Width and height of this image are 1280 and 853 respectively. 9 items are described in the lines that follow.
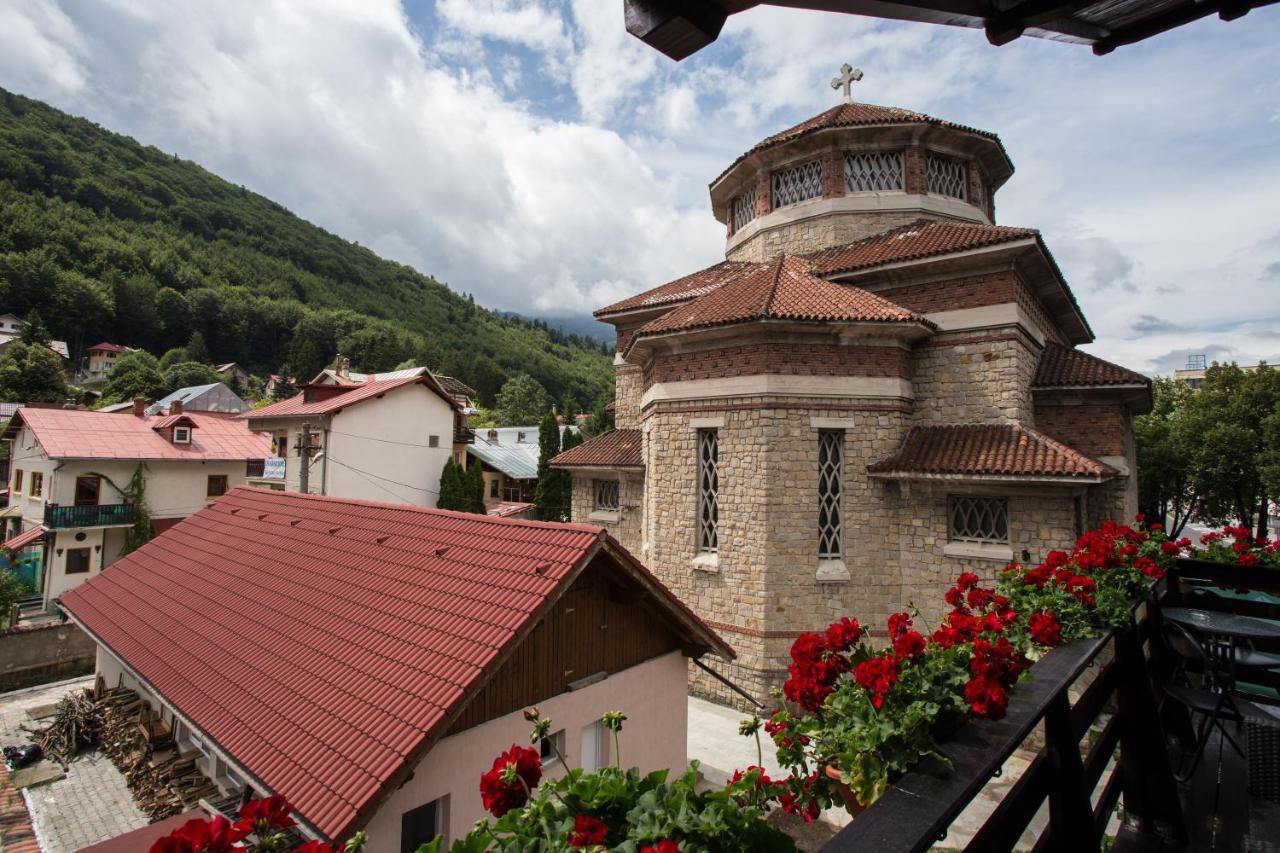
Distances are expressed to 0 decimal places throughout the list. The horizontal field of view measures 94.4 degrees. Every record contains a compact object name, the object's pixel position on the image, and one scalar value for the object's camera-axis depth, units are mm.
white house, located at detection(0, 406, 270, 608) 21594
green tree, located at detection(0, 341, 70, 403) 45906
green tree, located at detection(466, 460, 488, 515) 27453
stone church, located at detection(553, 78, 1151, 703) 10344
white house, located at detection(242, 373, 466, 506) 23141
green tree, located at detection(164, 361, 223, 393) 61178
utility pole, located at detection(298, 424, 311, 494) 15222
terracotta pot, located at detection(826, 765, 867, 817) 1733
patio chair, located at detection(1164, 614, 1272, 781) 2592
